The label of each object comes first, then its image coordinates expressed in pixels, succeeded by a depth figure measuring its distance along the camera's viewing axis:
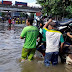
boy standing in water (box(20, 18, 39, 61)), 3.29
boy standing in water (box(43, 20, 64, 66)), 2.98
